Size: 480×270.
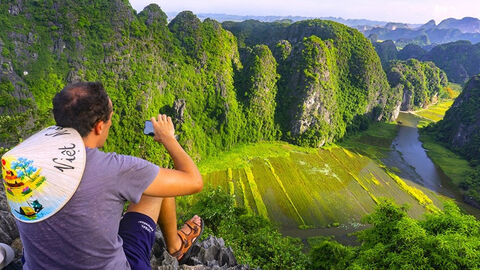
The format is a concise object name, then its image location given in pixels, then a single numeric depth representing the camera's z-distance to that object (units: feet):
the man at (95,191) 7.79
